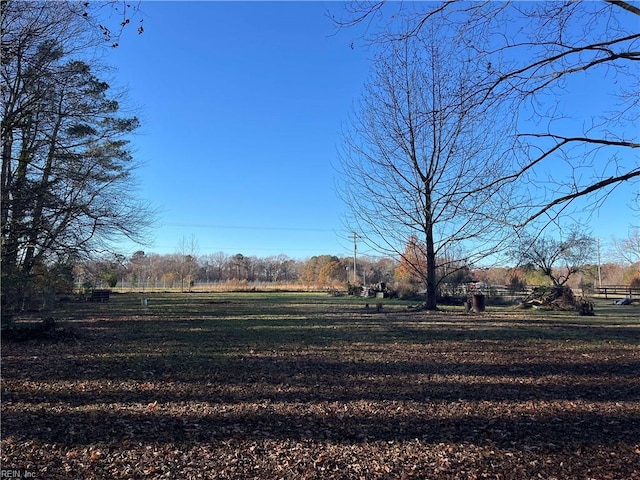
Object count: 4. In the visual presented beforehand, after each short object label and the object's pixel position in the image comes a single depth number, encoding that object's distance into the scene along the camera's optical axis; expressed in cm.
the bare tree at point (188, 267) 5641
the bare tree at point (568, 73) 370
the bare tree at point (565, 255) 3005
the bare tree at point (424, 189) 1430
